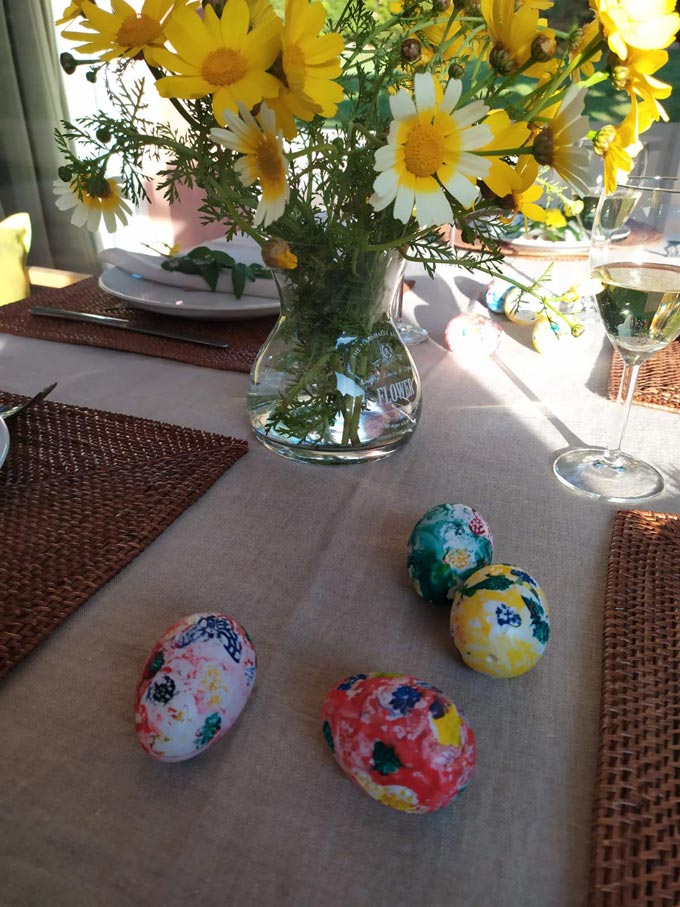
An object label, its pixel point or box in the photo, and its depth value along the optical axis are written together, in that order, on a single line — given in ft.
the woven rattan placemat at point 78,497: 1.37
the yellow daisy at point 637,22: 1.16
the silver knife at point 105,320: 2.73
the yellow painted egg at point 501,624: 1.18
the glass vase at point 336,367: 1.73
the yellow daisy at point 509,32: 1.30
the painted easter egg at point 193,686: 1.02
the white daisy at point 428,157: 1.18
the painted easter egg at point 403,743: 0.95
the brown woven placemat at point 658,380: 2.34
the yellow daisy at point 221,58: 1.25
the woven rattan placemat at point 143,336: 2.60
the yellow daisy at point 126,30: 1.33
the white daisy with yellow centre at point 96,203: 1.70
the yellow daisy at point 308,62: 1.20
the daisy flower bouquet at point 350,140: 1.22
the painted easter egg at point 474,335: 2.69
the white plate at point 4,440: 1.69
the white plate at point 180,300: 2.71
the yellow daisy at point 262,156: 1.25
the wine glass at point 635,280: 1.67
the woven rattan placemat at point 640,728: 0.91
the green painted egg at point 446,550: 1.36
